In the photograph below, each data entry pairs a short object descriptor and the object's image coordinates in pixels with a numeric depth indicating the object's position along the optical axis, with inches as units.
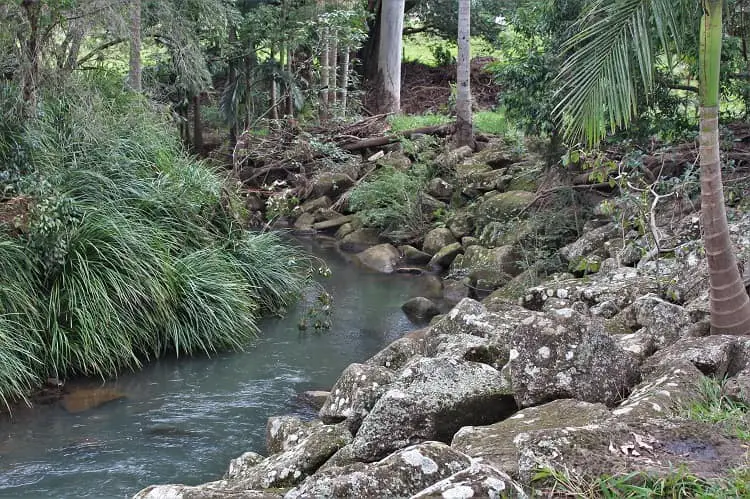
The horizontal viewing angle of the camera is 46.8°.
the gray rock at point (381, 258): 618.5
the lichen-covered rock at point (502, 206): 605.3
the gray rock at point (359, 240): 682.8
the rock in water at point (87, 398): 349.1
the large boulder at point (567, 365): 196.7
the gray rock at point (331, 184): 770.2
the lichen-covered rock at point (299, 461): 195.6
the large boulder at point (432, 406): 197.3
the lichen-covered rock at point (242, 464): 230.7
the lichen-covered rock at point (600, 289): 324.8
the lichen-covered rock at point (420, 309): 494.3
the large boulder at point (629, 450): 132.3
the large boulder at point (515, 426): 162.1
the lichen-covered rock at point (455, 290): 536.5
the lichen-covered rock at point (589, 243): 492.7
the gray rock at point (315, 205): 758.3
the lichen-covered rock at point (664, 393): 168.4
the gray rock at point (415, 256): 635.5
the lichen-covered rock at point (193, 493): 149.4
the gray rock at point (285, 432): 246.1
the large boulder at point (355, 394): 227.5
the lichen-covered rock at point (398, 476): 137.1
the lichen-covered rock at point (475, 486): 119.8
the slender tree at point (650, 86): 243.9
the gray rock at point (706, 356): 196.2
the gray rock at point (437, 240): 639.8
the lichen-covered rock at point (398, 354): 283.9
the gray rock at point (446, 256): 614.2
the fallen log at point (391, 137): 814.5
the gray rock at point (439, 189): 710.5
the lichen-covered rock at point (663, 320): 241.3
